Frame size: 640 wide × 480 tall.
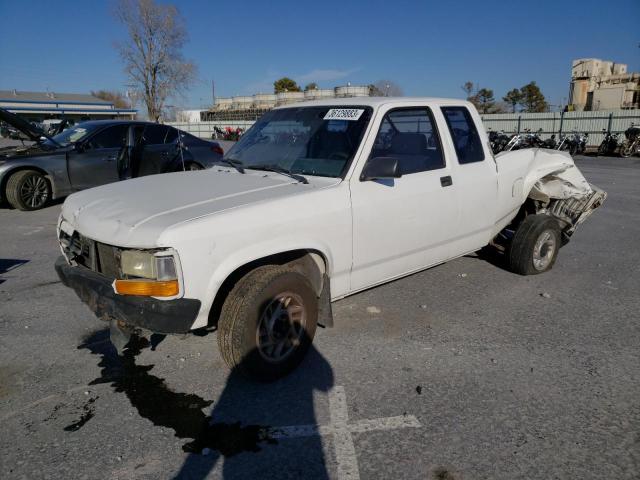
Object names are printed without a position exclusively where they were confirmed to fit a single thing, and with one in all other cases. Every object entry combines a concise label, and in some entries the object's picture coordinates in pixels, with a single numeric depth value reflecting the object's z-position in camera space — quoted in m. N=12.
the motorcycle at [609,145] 21.66
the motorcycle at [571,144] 21.83
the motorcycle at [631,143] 20.66
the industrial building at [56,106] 51.03
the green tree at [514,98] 62.55
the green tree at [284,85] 83.25
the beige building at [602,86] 41.47
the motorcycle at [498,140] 20.52
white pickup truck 2.74
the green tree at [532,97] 61.47
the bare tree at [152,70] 40.81
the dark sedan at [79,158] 8.55
